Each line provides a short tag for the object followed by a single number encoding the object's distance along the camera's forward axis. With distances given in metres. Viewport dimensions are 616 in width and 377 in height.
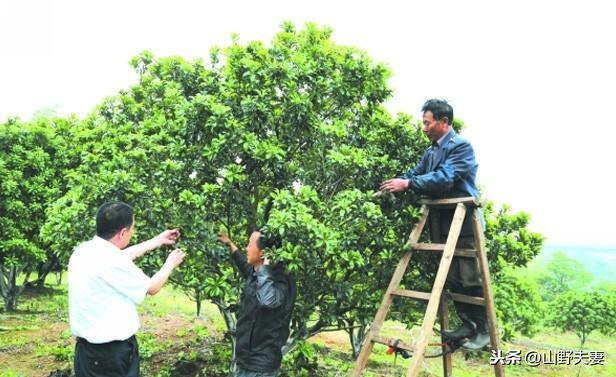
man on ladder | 5.84
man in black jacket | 5.31
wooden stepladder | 5.42
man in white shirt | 4.35
